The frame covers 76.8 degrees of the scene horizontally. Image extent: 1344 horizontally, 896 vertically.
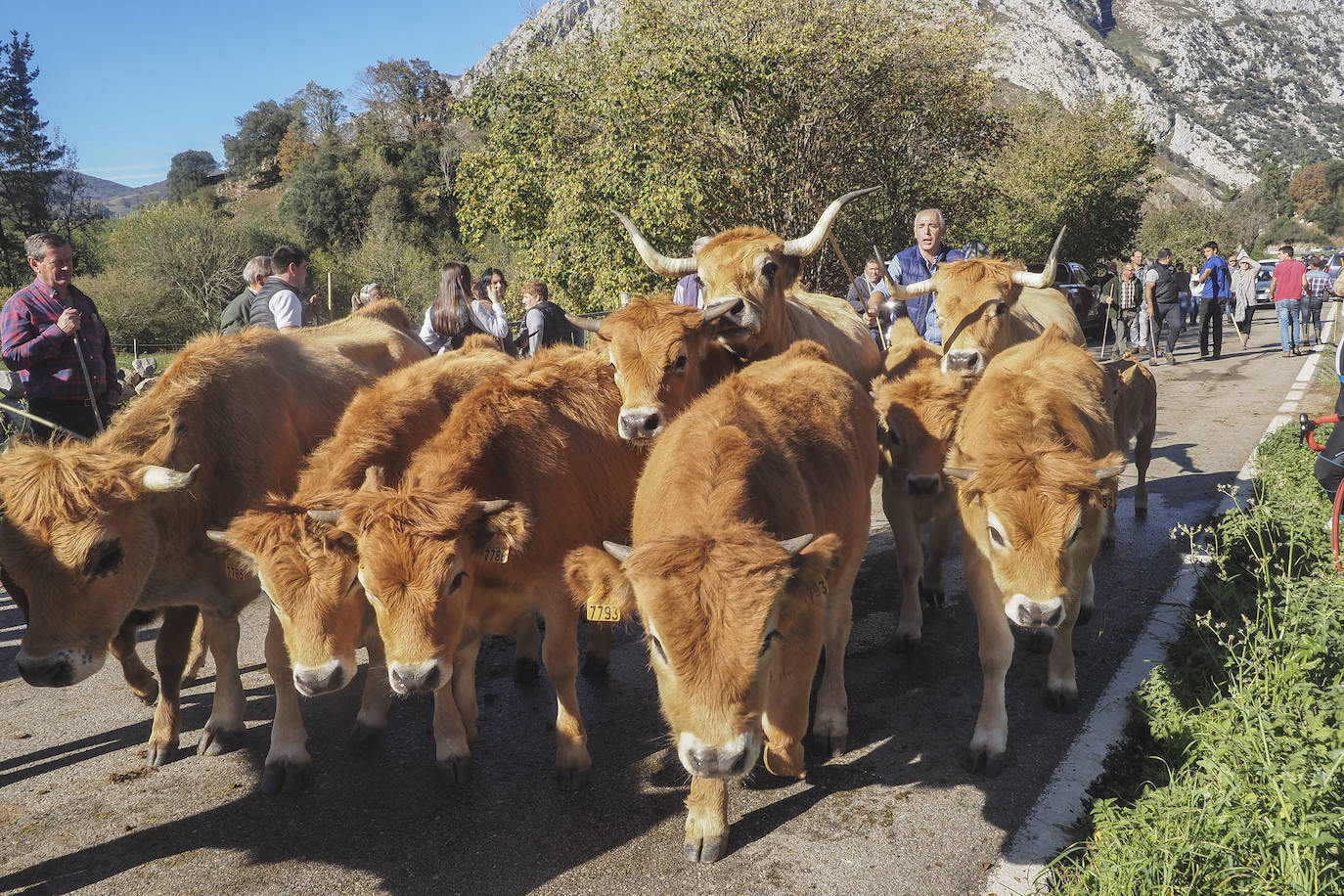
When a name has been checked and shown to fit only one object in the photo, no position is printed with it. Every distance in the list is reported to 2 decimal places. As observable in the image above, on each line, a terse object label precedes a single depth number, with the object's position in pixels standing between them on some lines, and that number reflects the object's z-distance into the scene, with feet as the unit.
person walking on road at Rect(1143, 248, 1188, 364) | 58.13
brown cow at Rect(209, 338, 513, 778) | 12.06
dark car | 69.56
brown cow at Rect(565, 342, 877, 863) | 9.14
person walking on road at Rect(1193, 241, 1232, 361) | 58.39
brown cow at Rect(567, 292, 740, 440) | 15.51
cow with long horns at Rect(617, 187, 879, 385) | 18.70
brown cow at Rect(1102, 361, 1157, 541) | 23.27
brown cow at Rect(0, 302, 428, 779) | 12.77
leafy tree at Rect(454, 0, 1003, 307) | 50.39
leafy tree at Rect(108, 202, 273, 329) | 105.70
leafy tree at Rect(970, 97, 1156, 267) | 104.73
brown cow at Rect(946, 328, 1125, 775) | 12.32
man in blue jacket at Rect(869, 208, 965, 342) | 25.12
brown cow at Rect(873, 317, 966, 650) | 17.38
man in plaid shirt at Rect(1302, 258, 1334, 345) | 61.52
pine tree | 123.54
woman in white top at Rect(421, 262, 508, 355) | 27.99
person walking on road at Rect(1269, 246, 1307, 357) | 58.85
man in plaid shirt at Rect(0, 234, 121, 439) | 18.24
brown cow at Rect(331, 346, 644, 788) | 11.44
